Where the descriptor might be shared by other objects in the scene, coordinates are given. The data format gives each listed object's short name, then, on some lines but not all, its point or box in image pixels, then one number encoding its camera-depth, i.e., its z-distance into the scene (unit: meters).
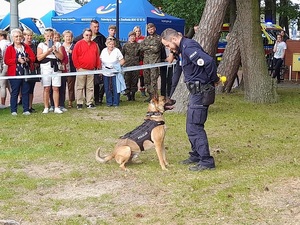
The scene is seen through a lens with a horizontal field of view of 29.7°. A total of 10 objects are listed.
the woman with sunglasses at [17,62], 11.05
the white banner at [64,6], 31.47
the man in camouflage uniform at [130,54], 13.47
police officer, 6.67
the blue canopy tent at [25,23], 30.31
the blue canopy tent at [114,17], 21.97
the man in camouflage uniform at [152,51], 13.16
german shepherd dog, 7.11
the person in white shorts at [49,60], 11.23
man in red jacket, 12.05
